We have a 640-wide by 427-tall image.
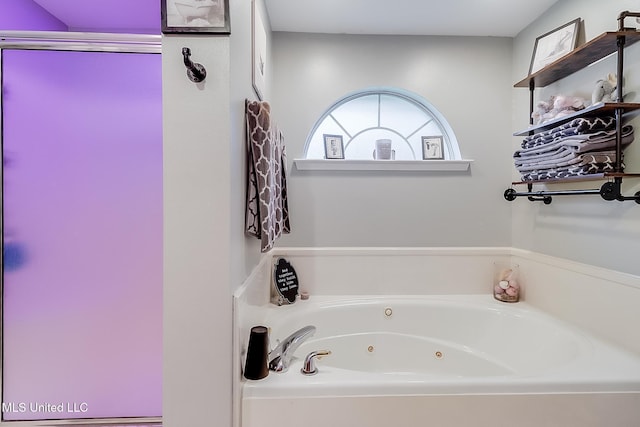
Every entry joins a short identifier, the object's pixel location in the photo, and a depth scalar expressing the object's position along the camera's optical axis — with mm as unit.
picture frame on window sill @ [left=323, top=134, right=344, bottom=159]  2219
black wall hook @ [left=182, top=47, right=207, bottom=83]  932
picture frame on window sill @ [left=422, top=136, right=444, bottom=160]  2248
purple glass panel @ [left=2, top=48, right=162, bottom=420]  1605
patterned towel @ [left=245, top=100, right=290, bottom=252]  1263
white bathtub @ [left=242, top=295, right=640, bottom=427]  1126
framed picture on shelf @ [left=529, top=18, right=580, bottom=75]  1666
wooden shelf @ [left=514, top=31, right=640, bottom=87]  1342
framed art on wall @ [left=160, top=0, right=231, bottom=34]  1008
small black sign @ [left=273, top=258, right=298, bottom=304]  2010
